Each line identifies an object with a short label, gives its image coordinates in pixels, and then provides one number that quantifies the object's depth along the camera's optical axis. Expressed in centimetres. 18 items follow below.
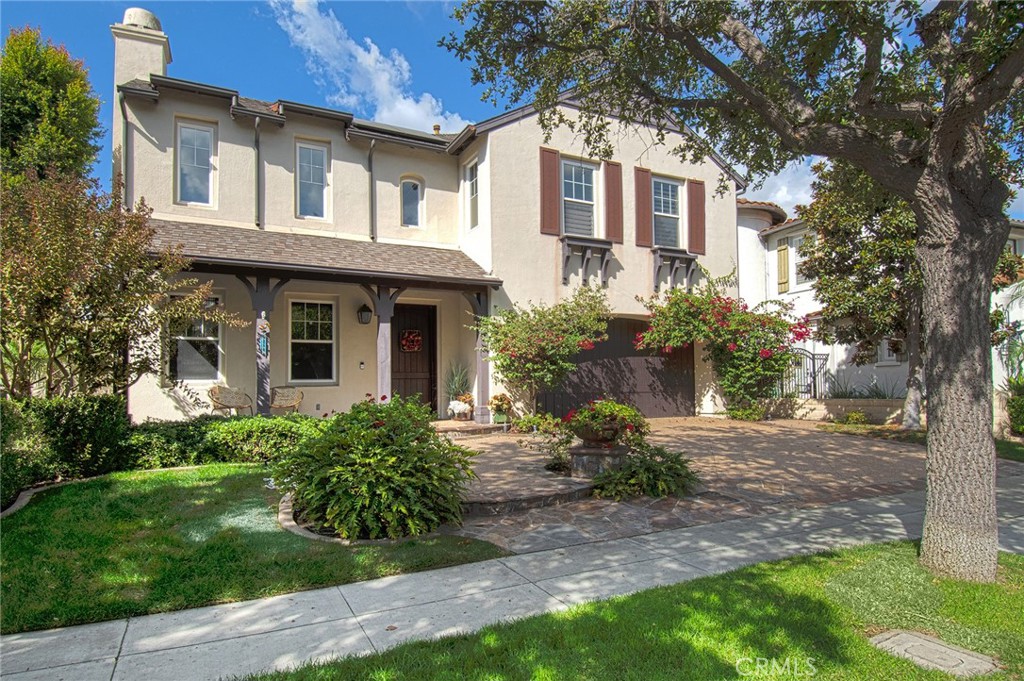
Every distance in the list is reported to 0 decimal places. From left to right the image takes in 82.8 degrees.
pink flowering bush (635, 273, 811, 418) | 1439
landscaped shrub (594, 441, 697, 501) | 682
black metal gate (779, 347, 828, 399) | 1688
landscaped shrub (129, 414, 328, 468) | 809
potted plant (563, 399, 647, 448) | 733
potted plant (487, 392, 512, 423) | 1239
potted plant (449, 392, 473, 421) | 1268
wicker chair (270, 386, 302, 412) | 1158
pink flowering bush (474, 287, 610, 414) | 1200
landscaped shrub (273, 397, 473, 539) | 522
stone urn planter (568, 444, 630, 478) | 721
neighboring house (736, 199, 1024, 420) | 1609
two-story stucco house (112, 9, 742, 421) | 1119
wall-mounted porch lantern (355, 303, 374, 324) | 1270
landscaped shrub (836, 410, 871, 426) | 1417
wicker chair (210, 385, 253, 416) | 1105
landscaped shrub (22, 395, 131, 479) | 700
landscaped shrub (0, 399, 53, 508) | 583
